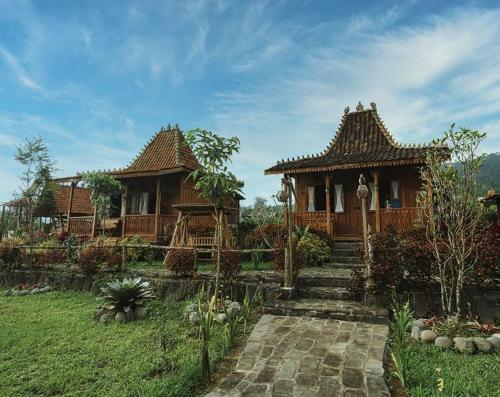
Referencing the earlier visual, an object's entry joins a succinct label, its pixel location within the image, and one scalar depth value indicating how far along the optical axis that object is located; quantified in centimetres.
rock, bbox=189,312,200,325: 568
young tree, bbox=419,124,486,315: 529
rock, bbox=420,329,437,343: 461
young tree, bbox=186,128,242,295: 545
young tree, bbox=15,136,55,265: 1268
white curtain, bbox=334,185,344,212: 1338
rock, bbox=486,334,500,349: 431
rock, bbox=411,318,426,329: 505
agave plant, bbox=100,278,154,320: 628
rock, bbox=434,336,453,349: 441
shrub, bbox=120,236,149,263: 1217
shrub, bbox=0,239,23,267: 1134
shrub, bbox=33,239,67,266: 1133
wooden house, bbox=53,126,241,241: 1484
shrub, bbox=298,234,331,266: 1011
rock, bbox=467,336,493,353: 425
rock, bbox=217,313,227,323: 559
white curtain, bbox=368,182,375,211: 1285
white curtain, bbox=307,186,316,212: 1386
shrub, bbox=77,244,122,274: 910
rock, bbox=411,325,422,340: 477
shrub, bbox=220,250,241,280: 724
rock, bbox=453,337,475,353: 426
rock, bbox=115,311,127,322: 609
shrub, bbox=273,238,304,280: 692
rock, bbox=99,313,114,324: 608
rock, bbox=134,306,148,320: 628
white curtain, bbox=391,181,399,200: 1272
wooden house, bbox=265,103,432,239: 1190
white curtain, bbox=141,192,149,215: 1630
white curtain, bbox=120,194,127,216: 1658
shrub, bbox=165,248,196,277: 784
